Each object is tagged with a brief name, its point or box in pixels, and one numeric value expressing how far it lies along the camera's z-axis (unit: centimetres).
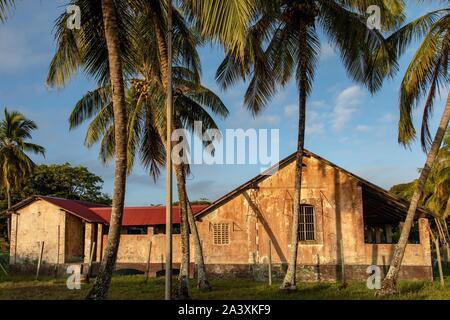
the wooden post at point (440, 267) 1577
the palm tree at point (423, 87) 1437
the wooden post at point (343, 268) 1712
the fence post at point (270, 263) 1786
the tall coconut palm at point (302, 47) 1542
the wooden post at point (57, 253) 2363
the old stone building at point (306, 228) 1884
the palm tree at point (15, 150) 3139
